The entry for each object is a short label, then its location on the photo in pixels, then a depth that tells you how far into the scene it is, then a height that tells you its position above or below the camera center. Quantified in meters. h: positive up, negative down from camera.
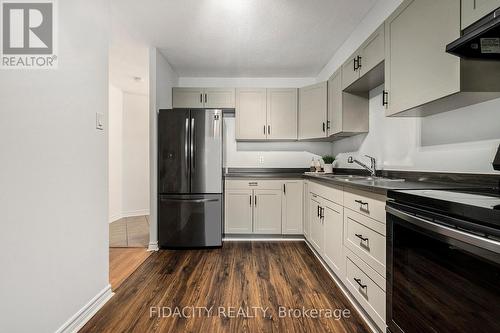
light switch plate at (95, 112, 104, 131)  1.68 +0.32
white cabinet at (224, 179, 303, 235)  3.19 -0.55
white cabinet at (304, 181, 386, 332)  1.35 -0.58
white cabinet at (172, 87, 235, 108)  3.48 +1.04
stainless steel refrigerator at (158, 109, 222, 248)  2.88 -0.16
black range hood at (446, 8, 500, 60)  0.88 +0.53
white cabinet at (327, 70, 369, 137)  2.55 +0.58
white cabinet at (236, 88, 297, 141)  3.48 +0.81
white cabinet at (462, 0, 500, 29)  0.96 +0.68
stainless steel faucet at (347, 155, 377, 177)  2.29 -0.03
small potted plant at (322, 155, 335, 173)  3.36 +0.01
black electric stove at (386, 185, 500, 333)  0.74 -0.38
